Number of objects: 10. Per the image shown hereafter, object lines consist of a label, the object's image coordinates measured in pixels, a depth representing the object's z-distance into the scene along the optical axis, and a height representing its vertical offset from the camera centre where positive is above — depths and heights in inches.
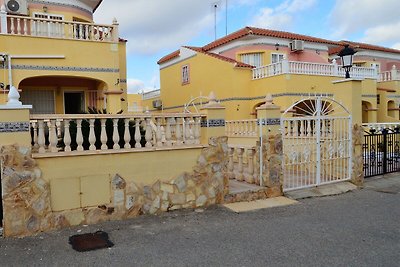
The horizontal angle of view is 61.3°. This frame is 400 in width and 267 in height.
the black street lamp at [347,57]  360.8 +70.0
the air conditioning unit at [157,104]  932.9 +60.5
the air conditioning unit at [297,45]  801.6 +184.8
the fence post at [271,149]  298.8 -23.5
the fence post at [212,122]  269.4 +2.3
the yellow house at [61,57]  446.3 +98.8
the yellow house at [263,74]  669.3 +109.5
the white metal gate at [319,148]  322.0 -25.9
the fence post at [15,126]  200.7 +1.9
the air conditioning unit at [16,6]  473.4 +173.5
